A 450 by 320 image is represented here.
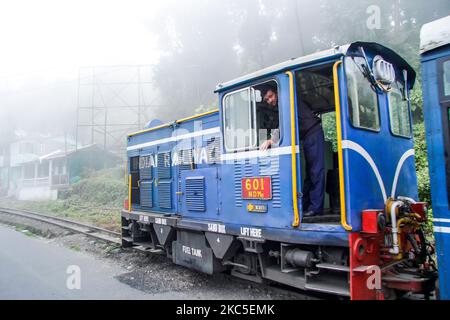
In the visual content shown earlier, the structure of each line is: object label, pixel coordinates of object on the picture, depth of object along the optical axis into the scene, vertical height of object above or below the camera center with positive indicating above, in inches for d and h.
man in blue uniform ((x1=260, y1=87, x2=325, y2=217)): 175.3 +15.8
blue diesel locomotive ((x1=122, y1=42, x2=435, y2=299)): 151.9 +1.0
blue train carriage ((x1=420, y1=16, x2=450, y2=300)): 129.8 +23.6
